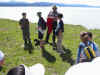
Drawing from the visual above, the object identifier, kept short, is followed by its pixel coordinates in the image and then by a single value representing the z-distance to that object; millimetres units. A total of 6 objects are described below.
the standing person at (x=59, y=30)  4570
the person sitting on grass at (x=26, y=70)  1116
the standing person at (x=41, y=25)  4967
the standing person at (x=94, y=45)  2695
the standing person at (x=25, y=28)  5250
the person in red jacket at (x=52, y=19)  4895
